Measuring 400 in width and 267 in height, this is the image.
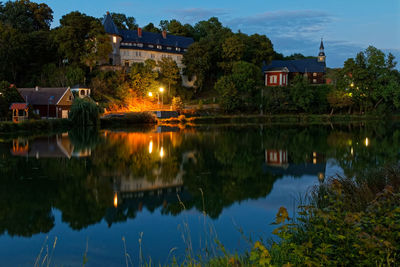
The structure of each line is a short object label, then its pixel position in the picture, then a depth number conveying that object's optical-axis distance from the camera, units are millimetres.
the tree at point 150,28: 79069
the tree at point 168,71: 58938
